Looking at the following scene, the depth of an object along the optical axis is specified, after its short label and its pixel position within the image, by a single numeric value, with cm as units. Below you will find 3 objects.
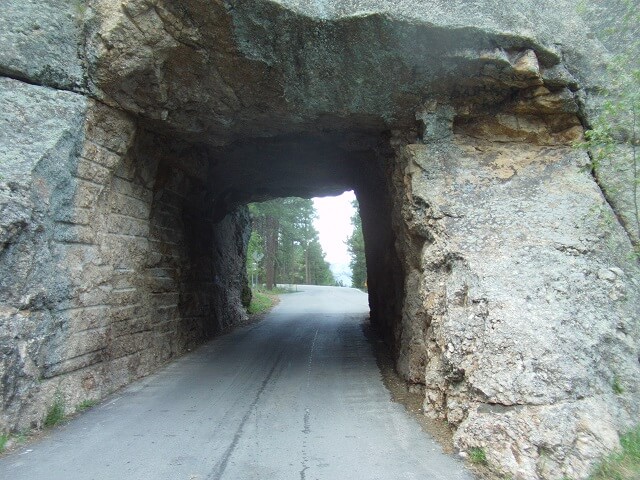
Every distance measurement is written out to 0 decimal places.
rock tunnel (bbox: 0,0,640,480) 464
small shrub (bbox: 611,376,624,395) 445
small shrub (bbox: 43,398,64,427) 528
